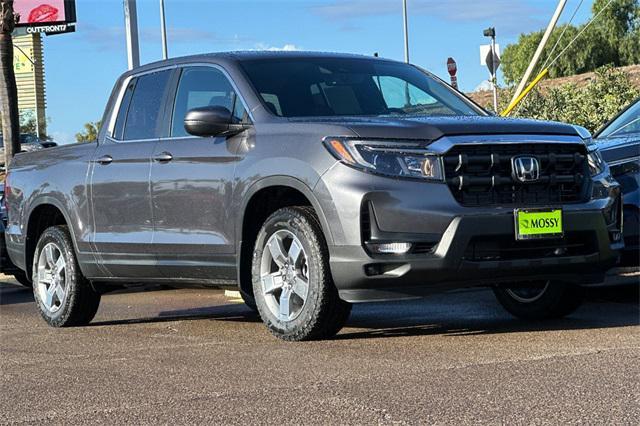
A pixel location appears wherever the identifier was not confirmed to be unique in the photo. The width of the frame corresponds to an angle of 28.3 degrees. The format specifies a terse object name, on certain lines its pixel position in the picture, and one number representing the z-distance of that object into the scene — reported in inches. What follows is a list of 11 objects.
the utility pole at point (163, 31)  1921.8
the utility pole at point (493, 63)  997.2
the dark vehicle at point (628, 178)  338.6
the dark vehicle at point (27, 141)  1682.3
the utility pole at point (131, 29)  693.3
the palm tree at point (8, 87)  729.6
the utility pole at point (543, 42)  680.4
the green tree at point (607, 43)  3189.0
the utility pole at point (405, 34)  2076.8
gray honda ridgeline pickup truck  272.5
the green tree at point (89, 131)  2400.3
